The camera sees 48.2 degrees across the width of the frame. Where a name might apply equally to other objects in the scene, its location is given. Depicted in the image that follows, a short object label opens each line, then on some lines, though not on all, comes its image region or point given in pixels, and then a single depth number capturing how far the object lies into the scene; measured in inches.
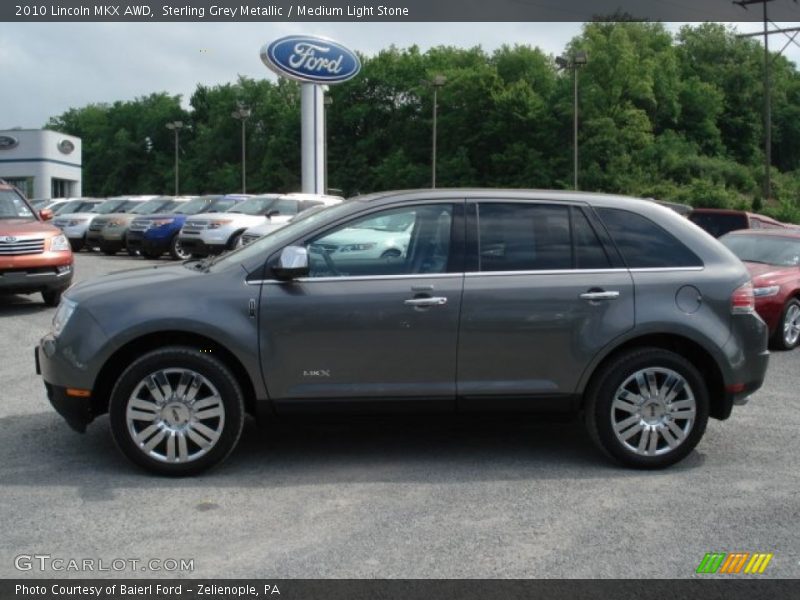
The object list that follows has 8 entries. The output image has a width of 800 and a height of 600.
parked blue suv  884.6
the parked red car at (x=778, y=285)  421.1
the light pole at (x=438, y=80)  1854.1
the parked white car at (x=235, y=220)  794.8
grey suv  208.4
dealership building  2402.8
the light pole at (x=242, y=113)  2187.9
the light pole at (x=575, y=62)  1417.3
